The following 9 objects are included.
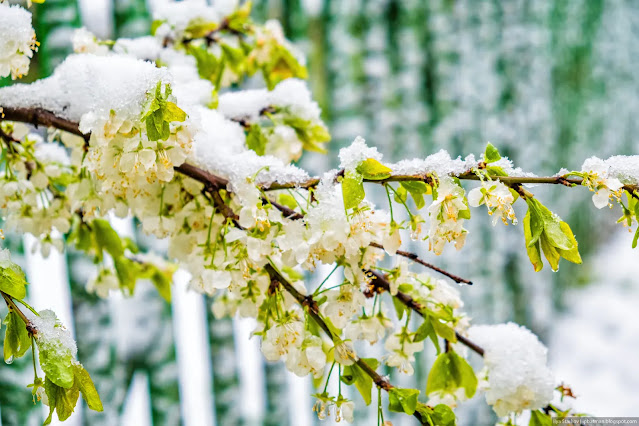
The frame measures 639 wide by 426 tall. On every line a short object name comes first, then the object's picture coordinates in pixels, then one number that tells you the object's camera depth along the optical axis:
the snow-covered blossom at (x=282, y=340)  0.86
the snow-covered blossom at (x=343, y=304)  0.87
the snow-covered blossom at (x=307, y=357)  0.85
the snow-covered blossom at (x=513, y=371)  0.90
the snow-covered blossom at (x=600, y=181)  0.82
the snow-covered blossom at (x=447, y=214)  0.83
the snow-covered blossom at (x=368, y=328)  0.90
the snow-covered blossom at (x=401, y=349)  0.90
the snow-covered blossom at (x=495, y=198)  0.82
